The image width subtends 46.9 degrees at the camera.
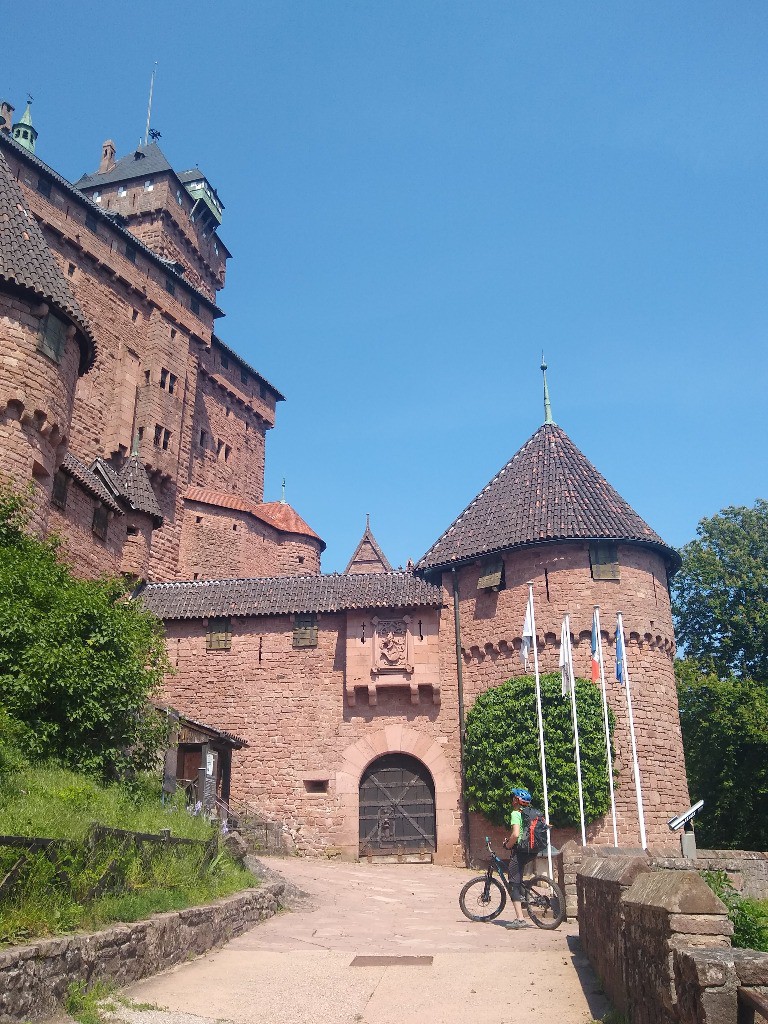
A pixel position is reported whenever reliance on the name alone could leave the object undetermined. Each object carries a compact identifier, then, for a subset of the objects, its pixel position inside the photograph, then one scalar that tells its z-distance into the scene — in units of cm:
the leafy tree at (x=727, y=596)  2972
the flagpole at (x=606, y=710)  1830
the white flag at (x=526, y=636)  2002
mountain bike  1096
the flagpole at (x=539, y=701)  1809
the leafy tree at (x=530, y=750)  1912
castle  1922
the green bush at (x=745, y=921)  685
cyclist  1105
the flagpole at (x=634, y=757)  1720
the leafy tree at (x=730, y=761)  2600
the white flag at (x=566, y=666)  1886
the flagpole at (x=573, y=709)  1814
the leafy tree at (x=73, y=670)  1071
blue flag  1951
